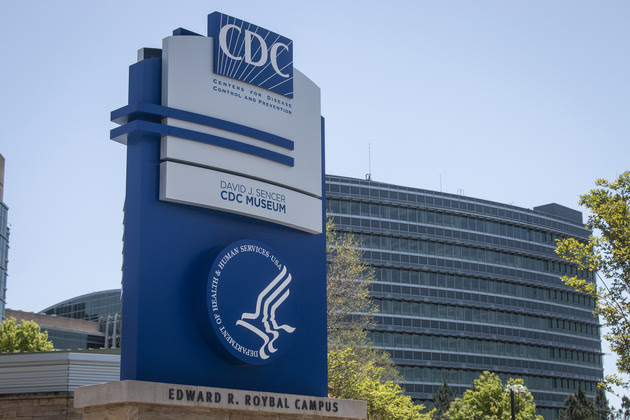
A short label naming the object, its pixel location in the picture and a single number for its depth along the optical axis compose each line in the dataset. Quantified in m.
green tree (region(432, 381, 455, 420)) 114.57
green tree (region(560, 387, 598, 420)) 106.00
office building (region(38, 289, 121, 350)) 122.56
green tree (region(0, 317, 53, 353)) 59.69
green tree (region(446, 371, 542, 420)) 66.50
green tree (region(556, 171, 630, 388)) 34.59
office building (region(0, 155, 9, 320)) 100.75
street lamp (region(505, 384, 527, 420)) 48.62
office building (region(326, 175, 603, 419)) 120.62
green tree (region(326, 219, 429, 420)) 46.00
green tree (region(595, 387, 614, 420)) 107.96
